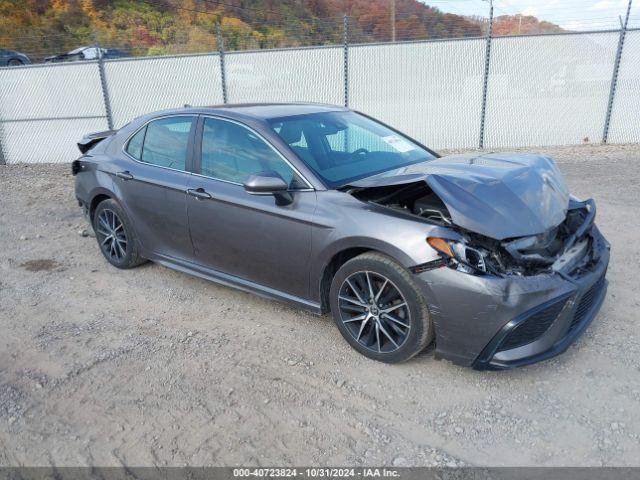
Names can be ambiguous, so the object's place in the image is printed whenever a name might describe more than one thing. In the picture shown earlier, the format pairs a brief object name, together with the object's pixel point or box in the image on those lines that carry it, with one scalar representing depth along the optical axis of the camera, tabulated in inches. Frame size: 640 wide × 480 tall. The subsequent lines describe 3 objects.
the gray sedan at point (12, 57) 866.1
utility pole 861.8
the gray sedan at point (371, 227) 116.5
